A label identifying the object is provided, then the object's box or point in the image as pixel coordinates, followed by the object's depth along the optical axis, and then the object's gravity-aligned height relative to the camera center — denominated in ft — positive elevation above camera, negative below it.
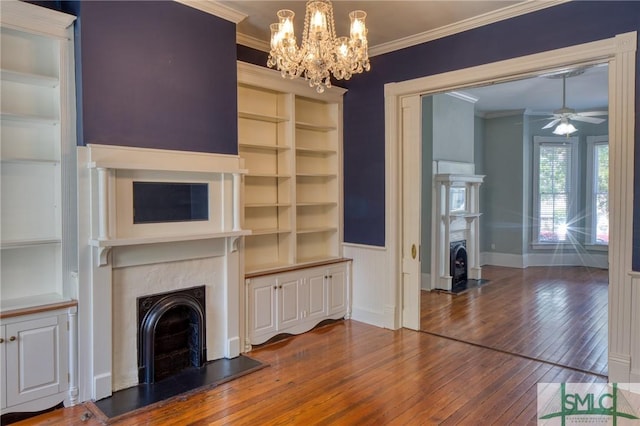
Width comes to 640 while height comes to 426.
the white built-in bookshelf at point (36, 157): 9.59 +1.14
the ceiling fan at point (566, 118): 20.71 +4.31
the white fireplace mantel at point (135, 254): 9.66 -1.30
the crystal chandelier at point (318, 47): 8.66 +3.31
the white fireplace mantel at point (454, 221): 21.33 -1.03
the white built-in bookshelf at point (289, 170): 14.61 +1.25
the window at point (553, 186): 27.40 +1.06
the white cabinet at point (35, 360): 8.85 -3.42
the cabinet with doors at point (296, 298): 13.38 -3.34
